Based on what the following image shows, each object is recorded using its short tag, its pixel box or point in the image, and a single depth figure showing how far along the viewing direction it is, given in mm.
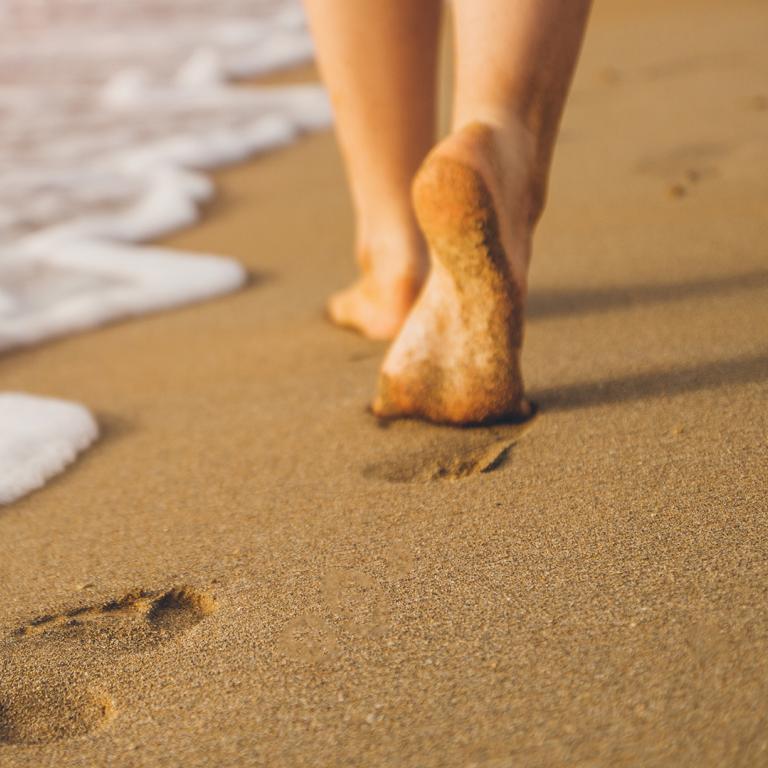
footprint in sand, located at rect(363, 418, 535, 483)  1502
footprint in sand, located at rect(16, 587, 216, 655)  1375
